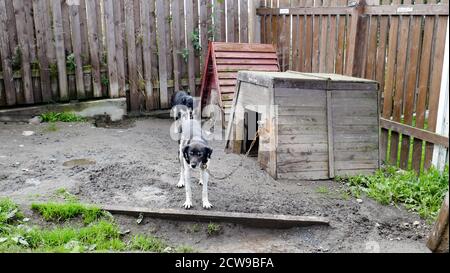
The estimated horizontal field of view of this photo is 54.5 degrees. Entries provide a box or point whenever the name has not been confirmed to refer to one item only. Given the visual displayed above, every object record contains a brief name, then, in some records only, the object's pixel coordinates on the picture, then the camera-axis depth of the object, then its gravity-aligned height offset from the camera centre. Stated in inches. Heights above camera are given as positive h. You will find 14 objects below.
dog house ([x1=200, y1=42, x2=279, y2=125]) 290.2 -21.1
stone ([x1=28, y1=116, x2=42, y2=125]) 300.0 -57.1
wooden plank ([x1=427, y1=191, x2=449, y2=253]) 112.7 -51.7
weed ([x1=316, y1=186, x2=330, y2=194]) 194.5 -68.1
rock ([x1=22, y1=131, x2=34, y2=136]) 273.4 -59.8
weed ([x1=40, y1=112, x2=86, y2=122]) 305.6 -56.2
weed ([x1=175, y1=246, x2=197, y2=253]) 142.1 -68.3
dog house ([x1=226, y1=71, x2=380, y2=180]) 207.2 -43.2
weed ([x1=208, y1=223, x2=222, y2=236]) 155.9 -68.0
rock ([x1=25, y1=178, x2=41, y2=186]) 190.9 -62.7
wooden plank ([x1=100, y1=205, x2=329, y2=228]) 159.5 -65.2
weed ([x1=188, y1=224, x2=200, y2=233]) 156.9 -68.1
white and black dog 161.9 -43.4
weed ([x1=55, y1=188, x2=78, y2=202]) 171.2 -62.3
